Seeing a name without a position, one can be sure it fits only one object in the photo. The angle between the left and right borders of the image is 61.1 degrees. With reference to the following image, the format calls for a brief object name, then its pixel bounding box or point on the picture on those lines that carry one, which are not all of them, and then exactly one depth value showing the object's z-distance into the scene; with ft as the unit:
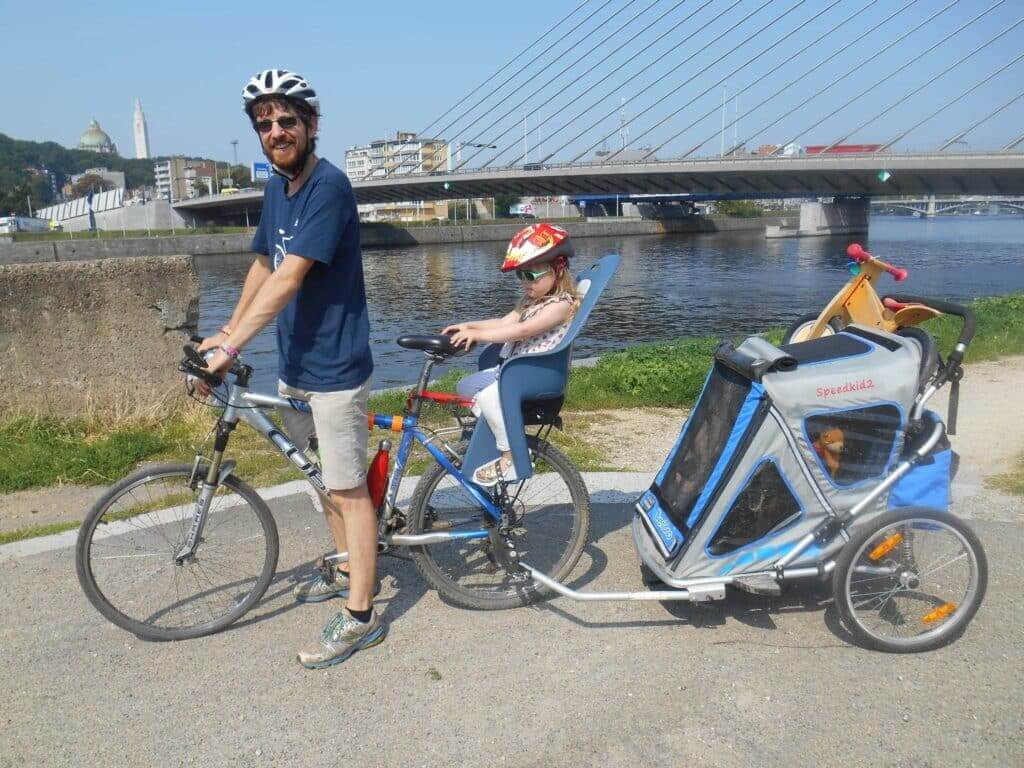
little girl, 11.20
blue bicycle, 10.97
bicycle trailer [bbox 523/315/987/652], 10.35
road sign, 241.08
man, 9.88
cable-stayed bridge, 100.77
